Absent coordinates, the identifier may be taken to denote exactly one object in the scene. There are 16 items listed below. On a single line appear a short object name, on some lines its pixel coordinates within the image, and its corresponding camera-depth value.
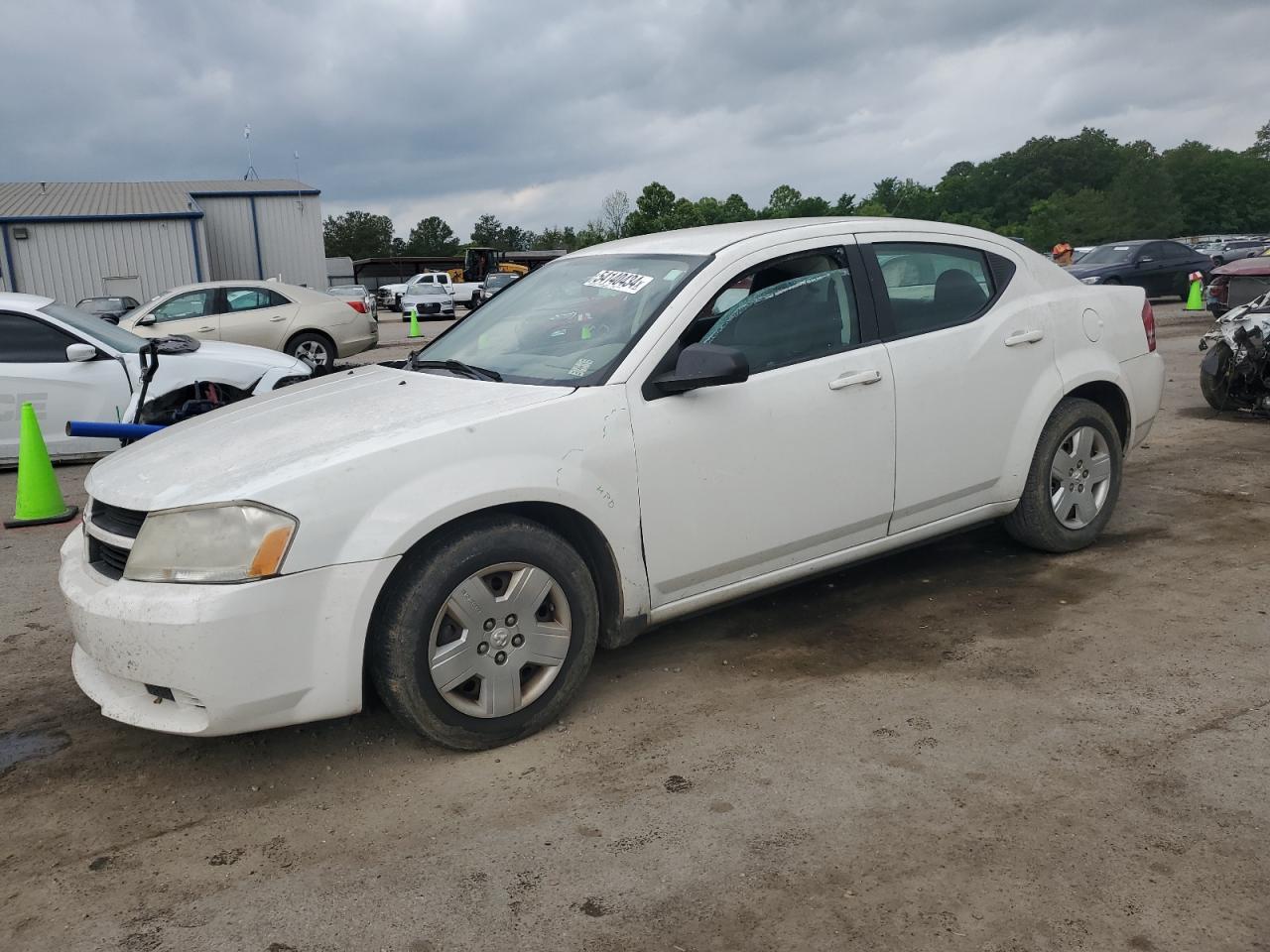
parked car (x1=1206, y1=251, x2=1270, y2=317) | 12.58
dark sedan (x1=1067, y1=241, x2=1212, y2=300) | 20.64
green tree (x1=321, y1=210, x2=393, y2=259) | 102.12
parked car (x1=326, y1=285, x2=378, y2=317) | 15.83
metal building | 28.62
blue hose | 4.76
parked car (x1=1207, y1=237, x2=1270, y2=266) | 30.55
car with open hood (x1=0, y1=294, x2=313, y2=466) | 7.98
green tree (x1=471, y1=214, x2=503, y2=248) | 112.44
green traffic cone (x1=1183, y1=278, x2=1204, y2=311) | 20.12
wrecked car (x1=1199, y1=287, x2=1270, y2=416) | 8.12
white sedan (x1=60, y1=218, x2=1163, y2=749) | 2.92
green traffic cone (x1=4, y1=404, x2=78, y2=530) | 6.40
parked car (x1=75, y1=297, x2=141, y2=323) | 22.26
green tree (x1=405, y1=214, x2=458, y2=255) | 114.62
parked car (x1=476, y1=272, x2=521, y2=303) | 35.61
